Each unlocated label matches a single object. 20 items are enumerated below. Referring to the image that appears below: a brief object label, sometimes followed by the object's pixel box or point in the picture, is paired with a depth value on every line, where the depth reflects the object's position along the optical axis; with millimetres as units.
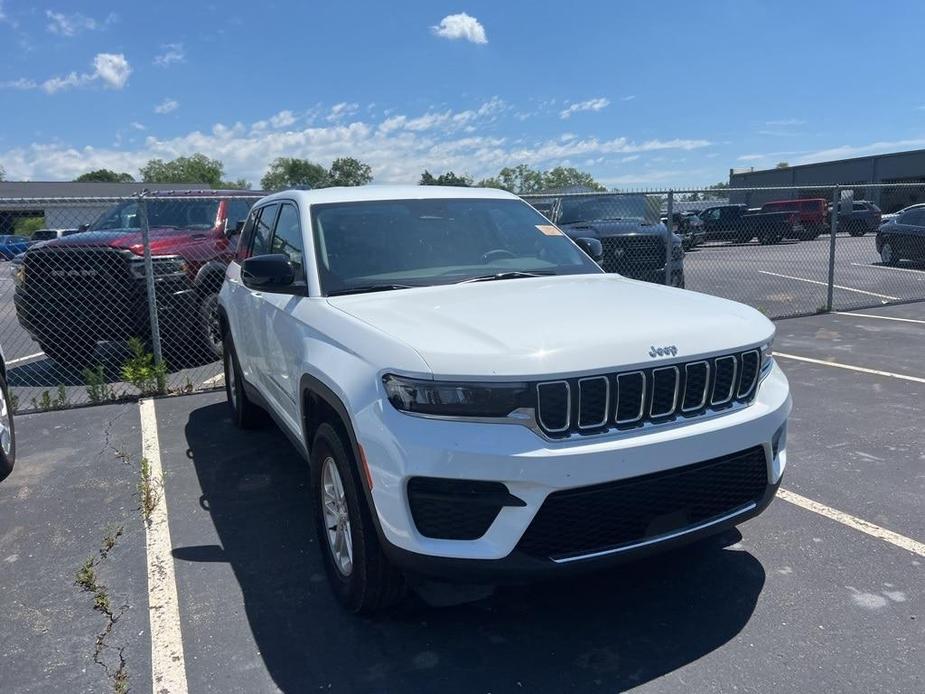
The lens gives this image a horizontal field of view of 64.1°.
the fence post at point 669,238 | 9270
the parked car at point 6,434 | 4020
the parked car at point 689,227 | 16728
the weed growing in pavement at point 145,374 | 7262
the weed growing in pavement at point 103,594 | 2877
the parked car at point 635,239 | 10266
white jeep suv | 2584
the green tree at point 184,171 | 107938
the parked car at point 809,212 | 19422
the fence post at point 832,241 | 10746
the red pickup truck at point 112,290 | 7719
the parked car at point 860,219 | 26000
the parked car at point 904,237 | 16188
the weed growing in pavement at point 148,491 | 4465
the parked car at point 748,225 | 21606
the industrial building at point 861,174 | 40094
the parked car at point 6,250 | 9659
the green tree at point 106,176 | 100538
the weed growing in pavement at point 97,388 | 7059
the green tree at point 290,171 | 86700
